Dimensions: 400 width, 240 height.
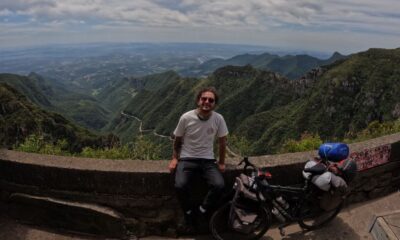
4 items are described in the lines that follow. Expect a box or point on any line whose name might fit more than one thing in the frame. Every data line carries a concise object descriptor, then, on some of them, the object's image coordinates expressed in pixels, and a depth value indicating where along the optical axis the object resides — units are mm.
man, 4523
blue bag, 4828
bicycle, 4453
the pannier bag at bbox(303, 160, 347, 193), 4645
